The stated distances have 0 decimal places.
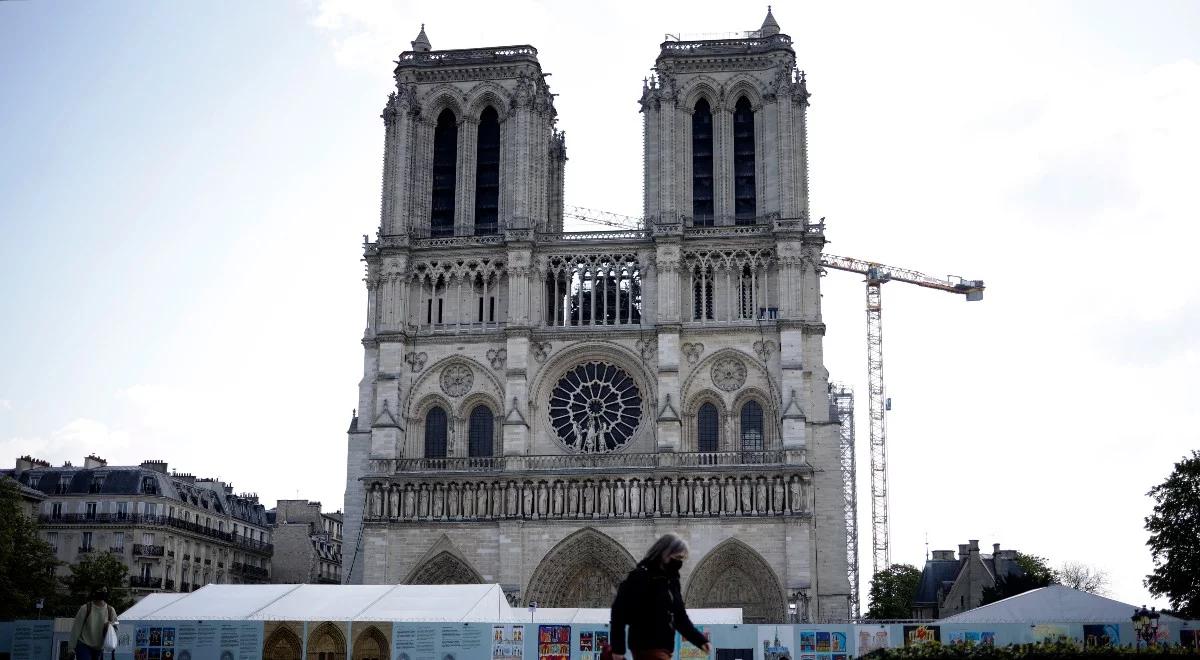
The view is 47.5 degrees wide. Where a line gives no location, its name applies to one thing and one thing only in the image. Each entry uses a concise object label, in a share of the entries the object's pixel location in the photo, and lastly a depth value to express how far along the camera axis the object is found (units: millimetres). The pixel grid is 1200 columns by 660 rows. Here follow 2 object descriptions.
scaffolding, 82875
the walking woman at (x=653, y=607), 9305
